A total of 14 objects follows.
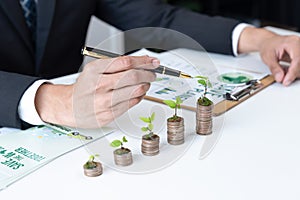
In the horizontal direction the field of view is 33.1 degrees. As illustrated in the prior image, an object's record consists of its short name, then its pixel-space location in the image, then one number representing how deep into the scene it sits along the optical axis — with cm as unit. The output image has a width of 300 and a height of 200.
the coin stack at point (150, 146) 88
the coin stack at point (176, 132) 91
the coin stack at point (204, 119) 95
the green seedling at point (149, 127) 90
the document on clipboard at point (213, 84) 107
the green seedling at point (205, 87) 95
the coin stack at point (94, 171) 81
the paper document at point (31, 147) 84
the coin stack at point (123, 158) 84
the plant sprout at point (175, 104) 95
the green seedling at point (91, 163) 82
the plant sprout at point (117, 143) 86
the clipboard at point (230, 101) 104
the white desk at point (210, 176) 76
